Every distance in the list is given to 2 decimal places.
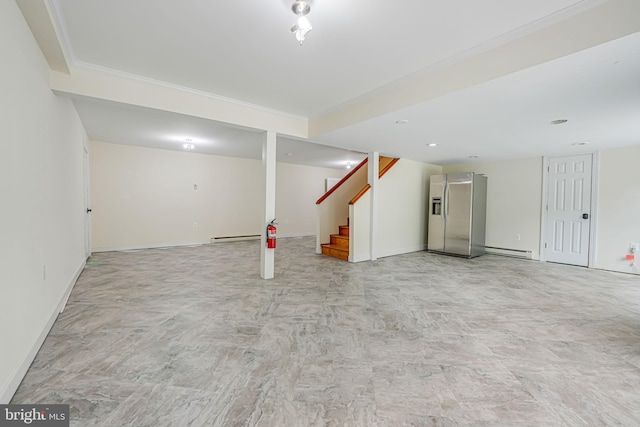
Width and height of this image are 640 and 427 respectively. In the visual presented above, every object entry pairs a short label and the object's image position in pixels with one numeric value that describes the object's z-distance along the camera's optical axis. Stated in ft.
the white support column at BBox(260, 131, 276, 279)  13.34
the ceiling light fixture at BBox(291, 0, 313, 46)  5.93
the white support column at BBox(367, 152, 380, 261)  18.20
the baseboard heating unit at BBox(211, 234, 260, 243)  24.79
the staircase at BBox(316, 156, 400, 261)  18.66
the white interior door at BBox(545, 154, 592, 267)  17.11
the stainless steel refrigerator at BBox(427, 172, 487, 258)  19.53
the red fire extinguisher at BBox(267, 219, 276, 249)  13.21
